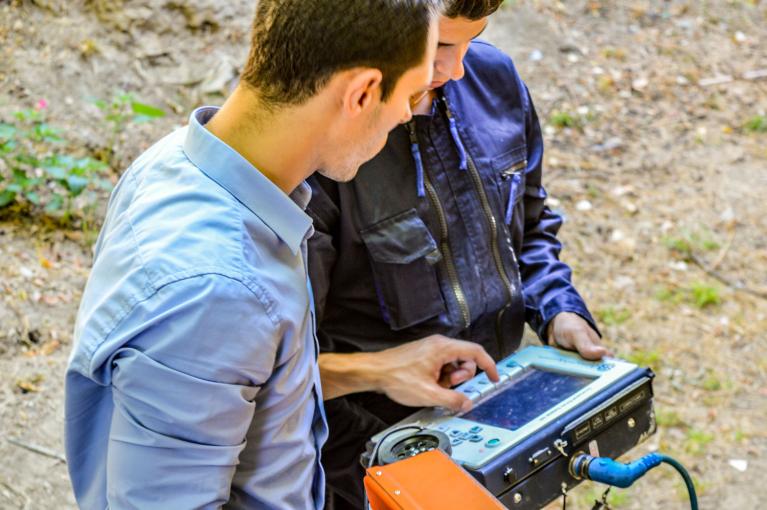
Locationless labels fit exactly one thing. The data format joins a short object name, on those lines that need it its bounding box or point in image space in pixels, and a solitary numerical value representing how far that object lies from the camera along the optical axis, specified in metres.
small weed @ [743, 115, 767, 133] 4.99
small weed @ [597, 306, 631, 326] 3.91
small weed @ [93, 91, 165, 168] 3.61
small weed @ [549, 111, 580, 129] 4.91
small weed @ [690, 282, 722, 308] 3.98
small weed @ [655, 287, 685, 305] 4.01
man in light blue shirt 1.16
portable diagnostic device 1.52
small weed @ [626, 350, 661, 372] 3.71
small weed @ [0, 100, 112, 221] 3.38
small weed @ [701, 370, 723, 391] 3.61
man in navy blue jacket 1.83
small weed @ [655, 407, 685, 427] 3.46
